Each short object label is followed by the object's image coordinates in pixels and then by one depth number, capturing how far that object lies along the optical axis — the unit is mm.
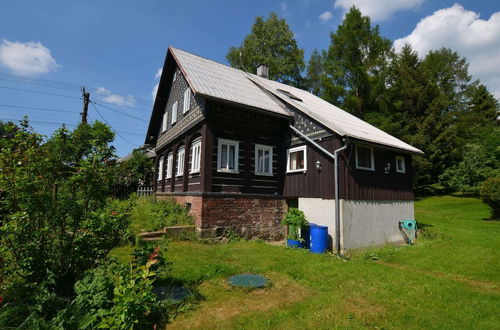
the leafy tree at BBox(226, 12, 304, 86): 32656
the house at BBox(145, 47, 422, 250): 10531
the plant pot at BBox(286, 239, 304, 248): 10455
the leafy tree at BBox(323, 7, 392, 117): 28328
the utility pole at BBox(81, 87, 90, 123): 21031
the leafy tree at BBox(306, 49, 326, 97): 34719
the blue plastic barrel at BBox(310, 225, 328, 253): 9797
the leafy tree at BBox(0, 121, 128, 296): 4242
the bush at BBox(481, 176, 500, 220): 16875
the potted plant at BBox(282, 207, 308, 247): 10531
